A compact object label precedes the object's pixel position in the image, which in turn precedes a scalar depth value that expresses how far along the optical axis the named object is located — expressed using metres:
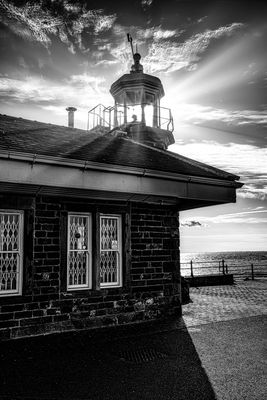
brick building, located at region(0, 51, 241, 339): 5.80
